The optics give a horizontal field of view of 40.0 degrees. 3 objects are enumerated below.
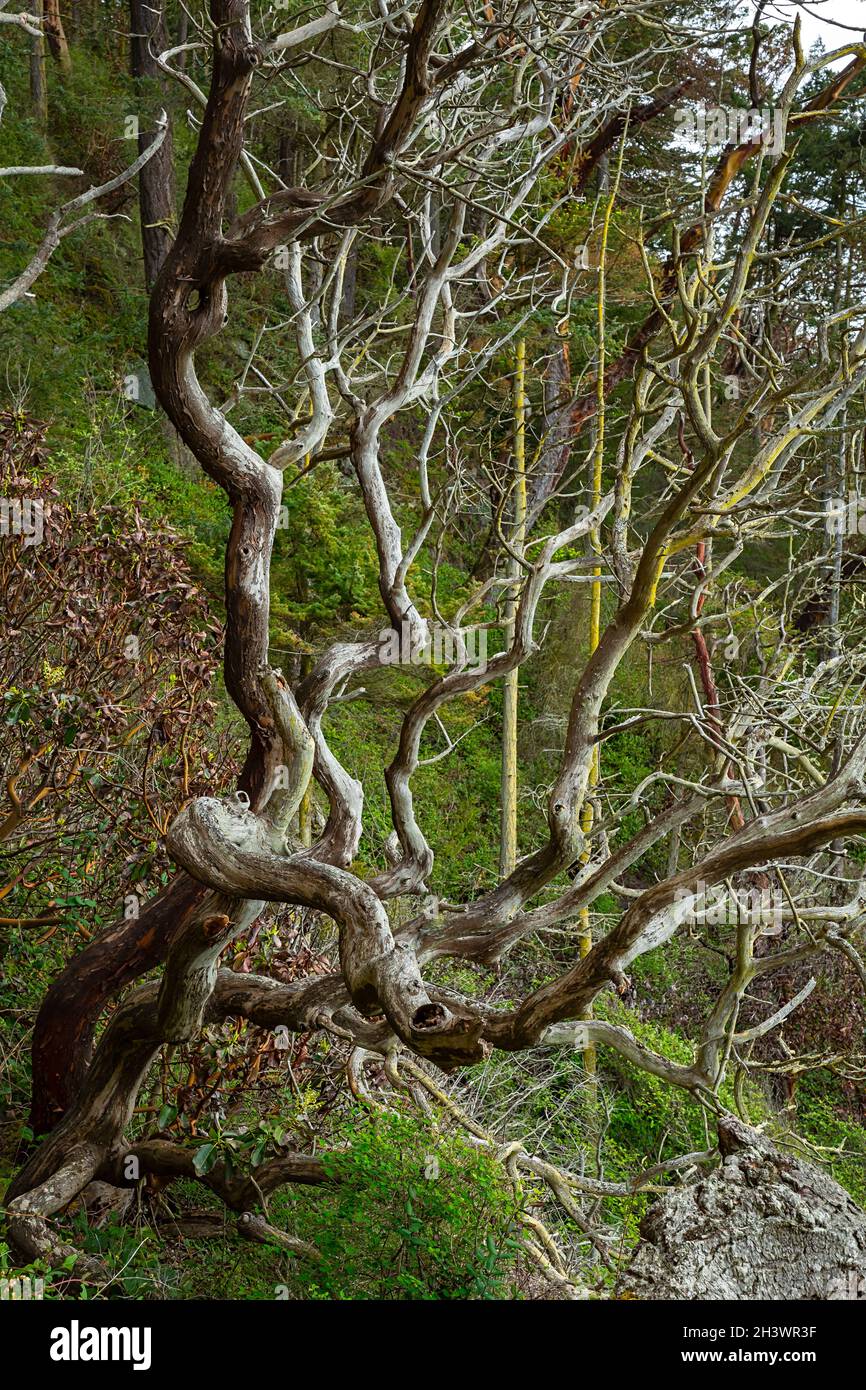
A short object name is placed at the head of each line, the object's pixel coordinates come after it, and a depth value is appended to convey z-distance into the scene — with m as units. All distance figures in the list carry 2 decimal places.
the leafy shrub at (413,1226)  3.73
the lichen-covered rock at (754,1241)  3.16
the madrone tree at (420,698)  3.66
